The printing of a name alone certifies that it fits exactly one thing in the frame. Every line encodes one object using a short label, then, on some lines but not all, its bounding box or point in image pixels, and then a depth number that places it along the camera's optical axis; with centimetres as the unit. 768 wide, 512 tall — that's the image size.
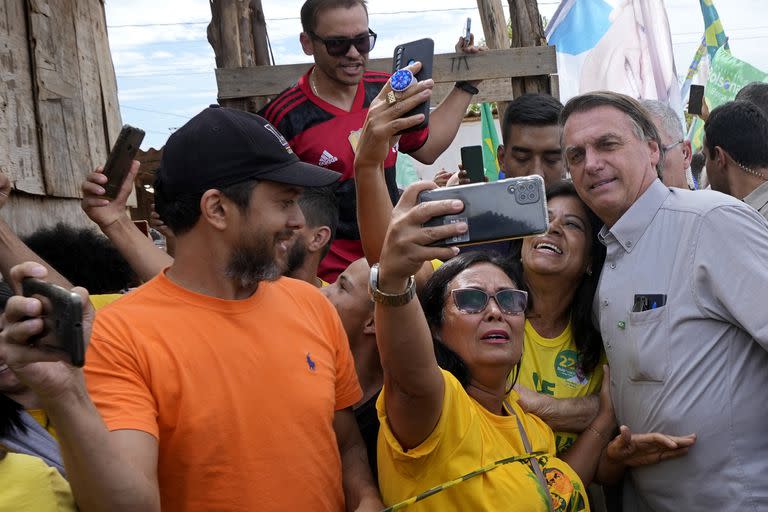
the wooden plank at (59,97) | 409
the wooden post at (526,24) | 552
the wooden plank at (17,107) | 370
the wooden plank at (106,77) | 508
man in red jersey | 388
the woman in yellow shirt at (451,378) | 206
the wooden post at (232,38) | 480
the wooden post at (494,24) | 610
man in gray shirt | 272
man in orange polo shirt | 200
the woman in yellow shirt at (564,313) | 320
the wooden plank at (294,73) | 468
